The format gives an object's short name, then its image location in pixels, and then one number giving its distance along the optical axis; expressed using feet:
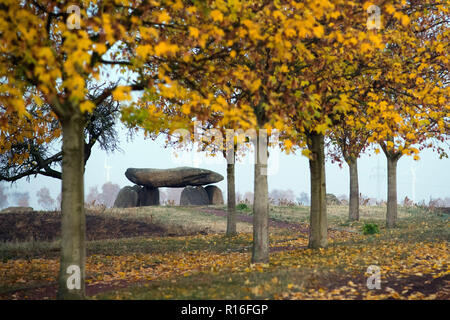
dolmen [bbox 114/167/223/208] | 122.52
